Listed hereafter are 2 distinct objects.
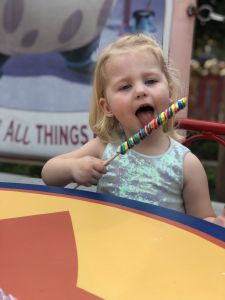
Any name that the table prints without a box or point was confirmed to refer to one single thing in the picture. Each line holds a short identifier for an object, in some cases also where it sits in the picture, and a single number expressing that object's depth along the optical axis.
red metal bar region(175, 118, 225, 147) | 1.69
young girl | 1.20
